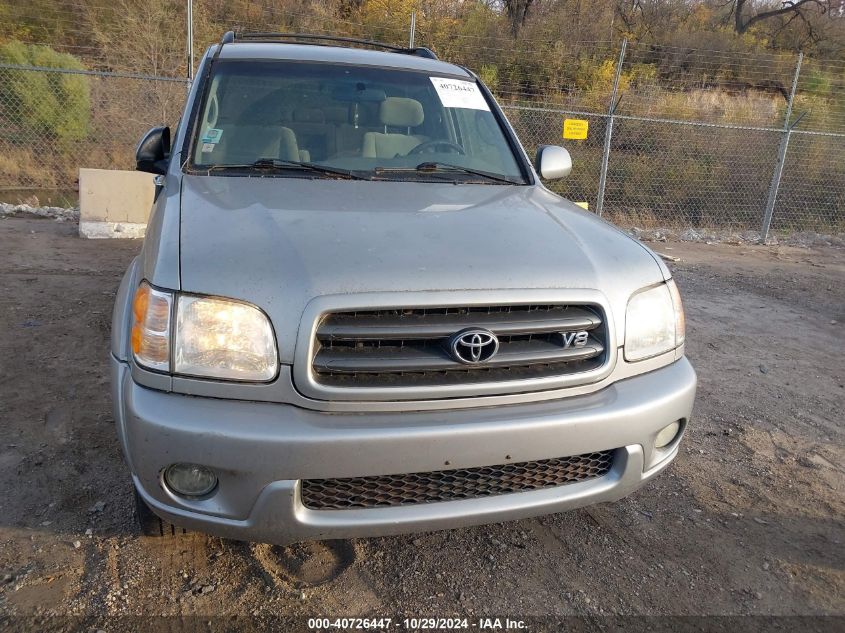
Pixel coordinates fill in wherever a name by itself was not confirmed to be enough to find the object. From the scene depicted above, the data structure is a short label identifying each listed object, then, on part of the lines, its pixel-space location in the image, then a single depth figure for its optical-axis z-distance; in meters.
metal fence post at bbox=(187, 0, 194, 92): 7.85
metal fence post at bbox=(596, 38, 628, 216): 9.29
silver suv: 1.87
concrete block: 7.56
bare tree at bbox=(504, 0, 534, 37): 18.50
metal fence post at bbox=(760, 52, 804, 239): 9.77
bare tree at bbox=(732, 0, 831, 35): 25.09
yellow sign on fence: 8.46
